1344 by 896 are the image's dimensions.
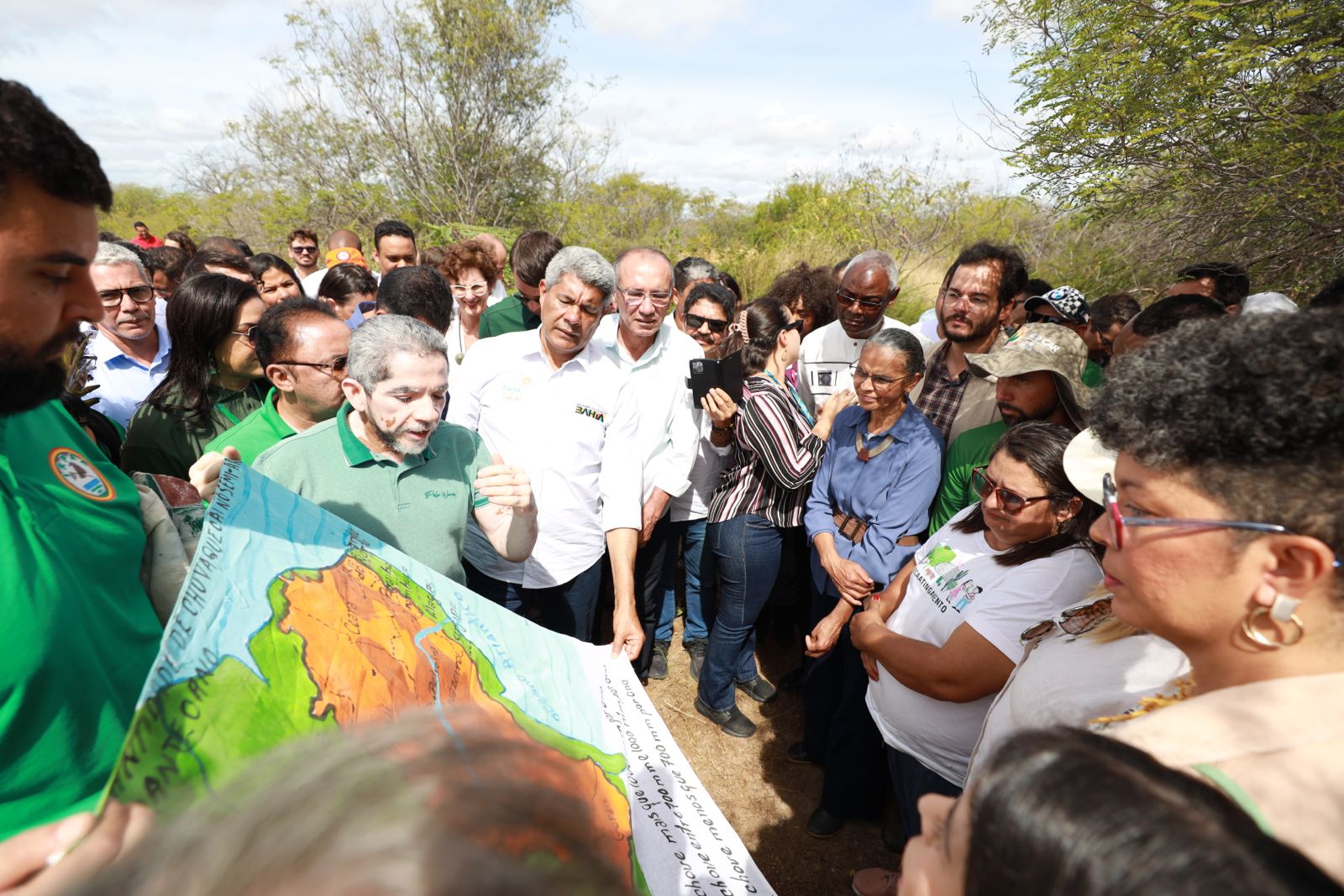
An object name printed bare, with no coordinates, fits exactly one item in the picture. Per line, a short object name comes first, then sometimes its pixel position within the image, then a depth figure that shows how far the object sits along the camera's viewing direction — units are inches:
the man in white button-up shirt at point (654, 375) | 139.1
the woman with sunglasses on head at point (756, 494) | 122.3
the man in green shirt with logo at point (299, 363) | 93.9
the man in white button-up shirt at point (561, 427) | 113.5
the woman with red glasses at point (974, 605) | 73.2
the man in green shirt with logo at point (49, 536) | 40.1
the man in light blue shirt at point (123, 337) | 128.1
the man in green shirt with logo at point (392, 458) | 78.7
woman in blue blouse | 110.2
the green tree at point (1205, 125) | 189.3
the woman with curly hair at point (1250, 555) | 34.5
